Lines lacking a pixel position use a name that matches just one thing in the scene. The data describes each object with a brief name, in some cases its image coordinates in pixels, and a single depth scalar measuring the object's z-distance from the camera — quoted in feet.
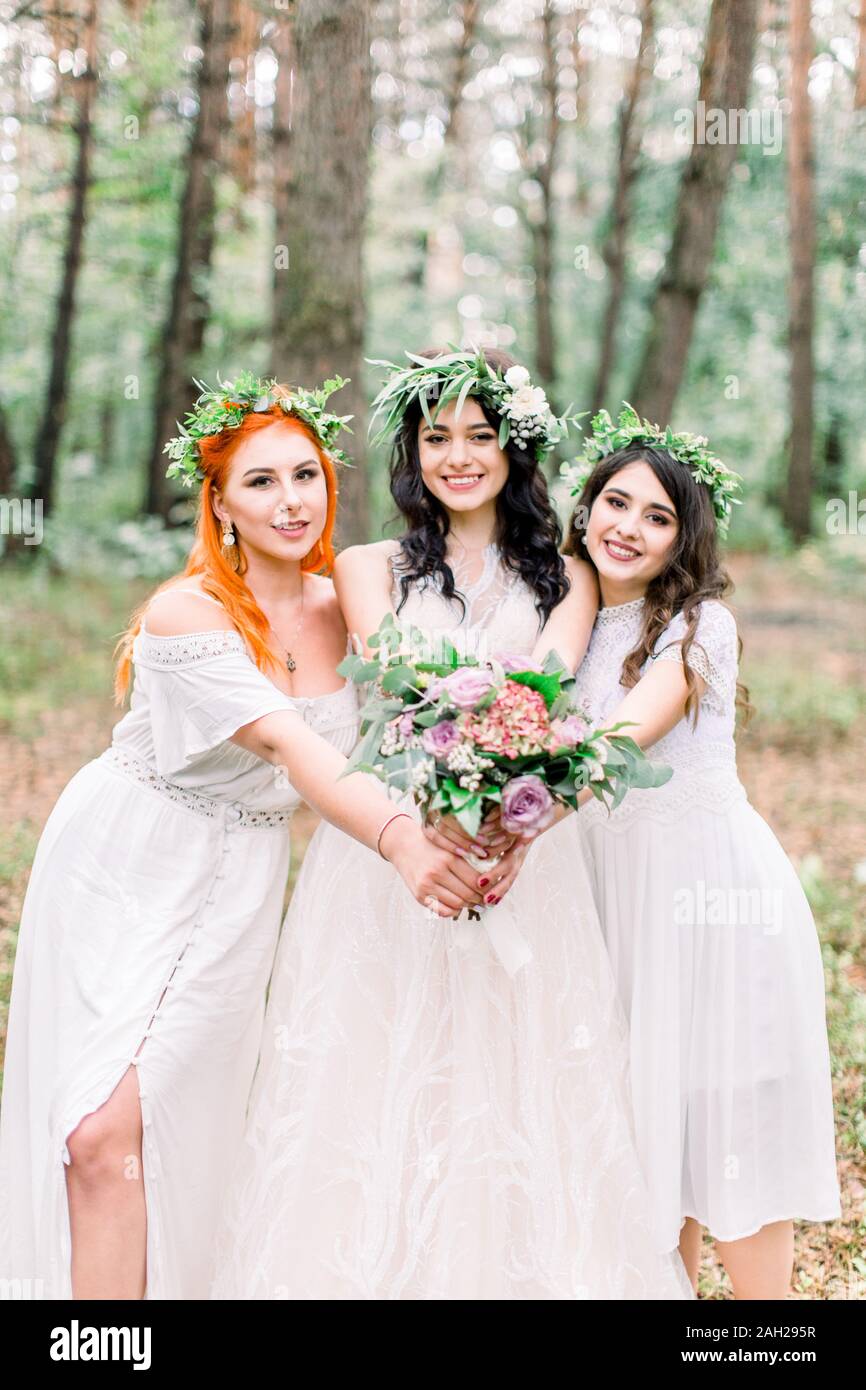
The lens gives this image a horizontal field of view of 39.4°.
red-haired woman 9.91
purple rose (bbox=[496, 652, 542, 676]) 8.82
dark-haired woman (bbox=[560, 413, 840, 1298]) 10.55
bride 10.14
